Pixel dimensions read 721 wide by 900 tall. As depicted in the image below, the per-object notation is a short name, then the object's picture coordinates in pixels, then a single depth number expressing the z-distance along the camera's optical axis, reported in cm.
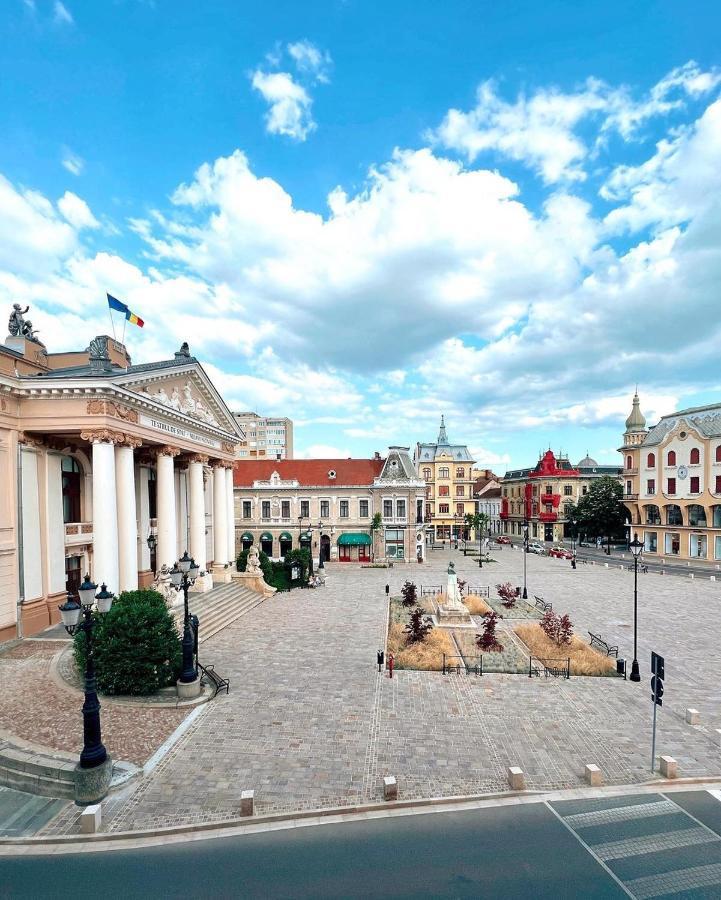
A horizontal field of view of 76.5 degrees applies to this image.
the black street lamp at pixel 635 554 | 1747
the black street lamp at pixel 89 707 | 983
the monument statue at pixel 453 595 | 2669
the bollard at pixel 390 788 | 1013
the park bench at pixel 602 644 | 2036
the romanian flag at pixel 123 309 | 2236
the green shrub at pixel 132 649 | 1475
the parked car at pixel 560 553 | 5866
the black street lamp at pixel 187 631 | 1485
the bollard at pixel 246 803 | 952
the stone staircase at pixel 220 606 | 2400
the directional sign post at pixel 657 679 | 1175
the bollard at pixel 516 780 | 1060
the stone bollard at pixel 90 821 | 908
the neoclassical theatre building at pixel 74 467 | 2023
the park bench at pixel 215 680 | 1598
